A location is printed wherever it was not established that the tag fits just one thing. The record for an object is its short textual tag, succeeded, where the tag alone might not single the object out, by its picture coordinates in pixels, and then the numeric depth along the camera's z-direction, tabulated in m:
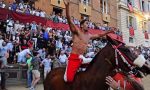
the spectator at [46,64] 7.72
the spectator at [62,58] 8.17
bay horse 2.30
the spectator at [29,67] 6.97
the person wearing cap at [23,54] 7.15
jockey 2.54
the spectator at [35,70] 6.42
